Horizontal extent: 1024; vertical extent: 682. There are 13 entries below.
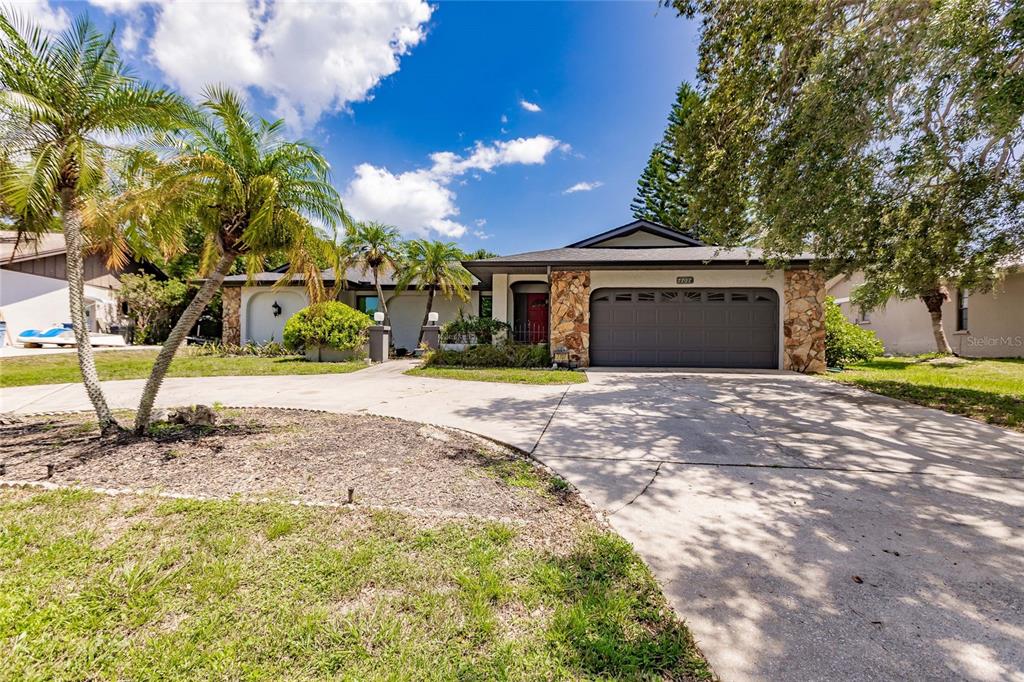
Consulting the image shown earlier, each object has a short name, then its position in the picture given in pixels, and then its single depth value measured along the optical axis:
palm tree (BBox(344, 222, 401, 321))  15.52
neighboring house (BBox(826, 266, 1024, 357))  14.94
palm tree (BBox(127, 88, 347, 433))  4.31
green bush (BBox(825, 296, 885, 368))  12.58
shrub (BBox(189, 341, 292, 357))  15.22
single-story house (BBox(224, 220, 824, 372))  11.49
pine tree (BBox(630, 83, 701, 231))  26.05
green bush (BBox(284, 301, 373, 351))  13.16
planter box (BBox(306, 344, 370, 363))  13.52
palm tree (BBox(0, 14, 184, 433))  3.75
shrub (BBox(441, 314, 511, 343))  13.38
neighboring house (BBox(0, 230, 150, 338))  16.83
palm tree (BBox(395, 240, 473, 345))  15.71
